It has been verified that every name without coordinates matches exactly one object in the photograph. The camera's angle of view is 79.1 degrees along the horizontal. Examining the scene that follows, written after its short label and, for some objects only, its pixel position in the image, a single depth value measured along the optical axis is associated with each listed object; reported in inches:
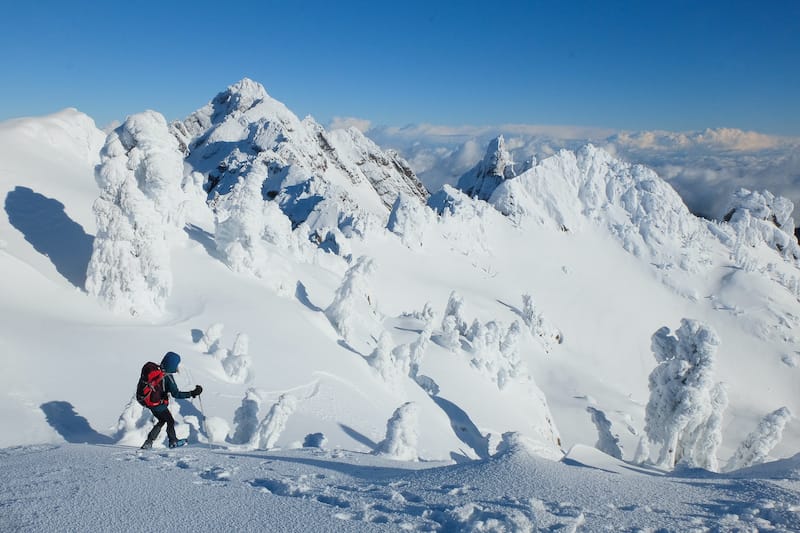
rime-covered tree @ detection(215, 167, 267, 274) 1117.7
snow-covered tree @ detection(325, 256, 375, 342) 1152.8
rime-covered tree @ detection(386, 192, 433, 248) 3058.6
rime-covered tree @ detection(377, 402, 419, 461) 636.1
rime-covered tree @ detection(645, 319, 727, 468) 1111.6
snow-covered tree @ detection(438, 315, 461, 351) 1594.5
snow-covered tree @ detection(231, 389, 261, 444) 562.9
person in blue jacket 405.7
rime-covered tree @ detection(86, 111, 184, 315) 809.5
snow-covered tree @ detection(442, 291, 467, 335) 1895.9
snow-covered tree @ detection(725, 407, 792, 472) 1253.7
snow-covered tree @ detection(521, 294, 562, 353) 2662.4
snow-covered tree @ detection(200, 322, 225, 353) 802.2
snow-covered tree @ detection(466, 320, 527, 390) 1600.6
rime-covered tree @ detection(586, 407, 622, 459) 1435.8
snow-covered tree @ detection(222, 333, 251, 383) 759.7
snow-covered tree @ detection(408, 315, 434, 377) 1291.8
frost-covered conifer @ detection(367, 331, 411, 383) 1077.1
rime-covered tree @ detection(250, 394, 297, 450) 551.5
